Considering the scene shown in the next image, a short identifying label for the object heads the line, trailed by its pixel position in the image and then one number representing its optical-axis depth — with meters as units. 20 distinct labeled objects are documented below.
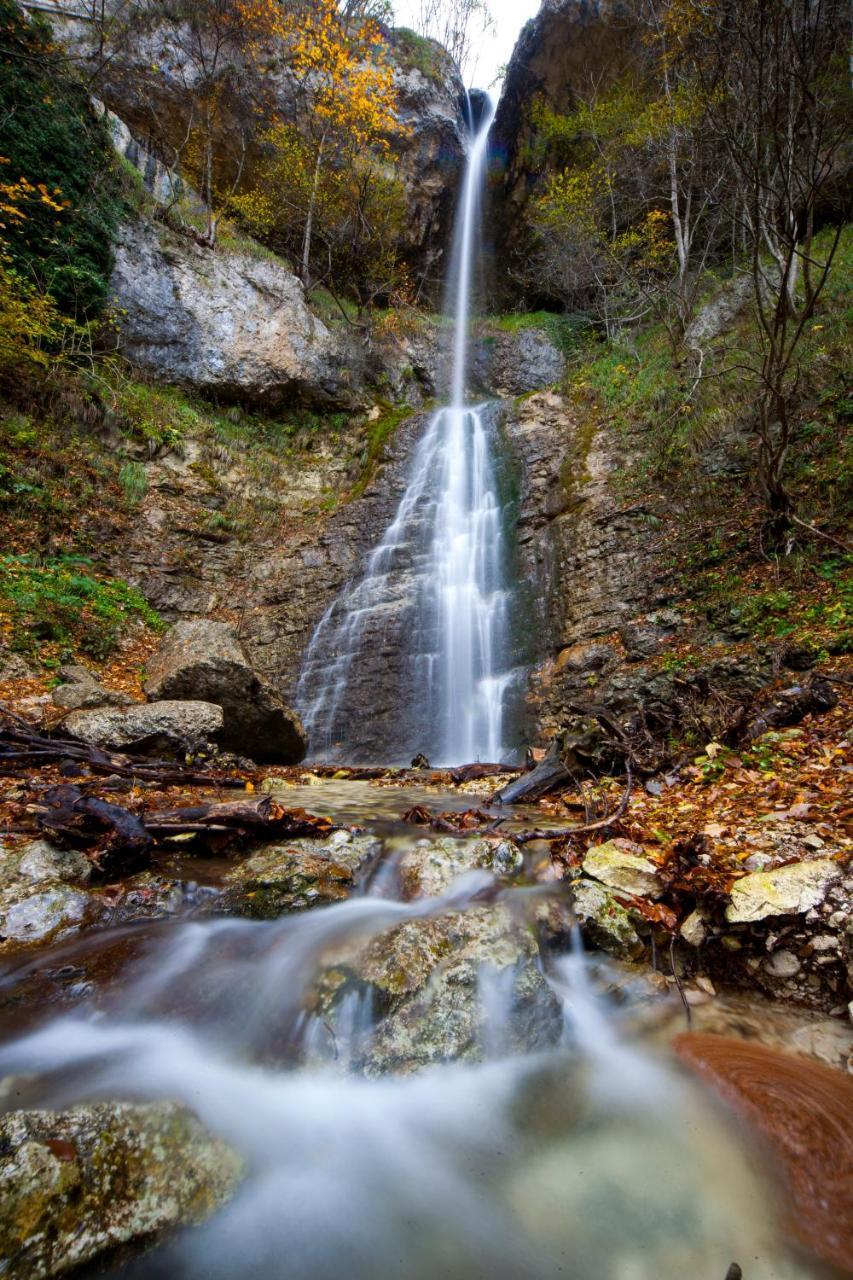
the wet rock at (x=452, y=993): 2.04
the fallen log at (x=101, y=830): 2.91
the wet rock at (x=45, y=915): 2.42
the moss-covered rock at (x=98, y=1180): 1.26
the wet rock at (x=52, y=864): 2.71
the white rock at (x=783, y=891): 2.14
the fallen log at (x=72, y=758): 4.13
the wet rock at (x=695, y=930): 2.33
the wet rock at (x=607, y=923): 2.45
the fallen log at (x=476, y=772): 5.88
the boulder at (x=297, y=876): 2.82
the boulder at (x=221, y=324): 12.38
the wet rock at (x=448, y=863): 3.02
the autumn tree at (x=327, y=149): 15.73
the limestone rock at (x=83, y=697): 5.73
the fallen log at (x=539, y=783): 4.52
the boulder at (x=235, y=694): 6.77
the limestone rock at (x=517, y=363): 17.06
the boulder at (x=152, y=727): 4.97
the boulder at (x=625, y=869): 2.59
